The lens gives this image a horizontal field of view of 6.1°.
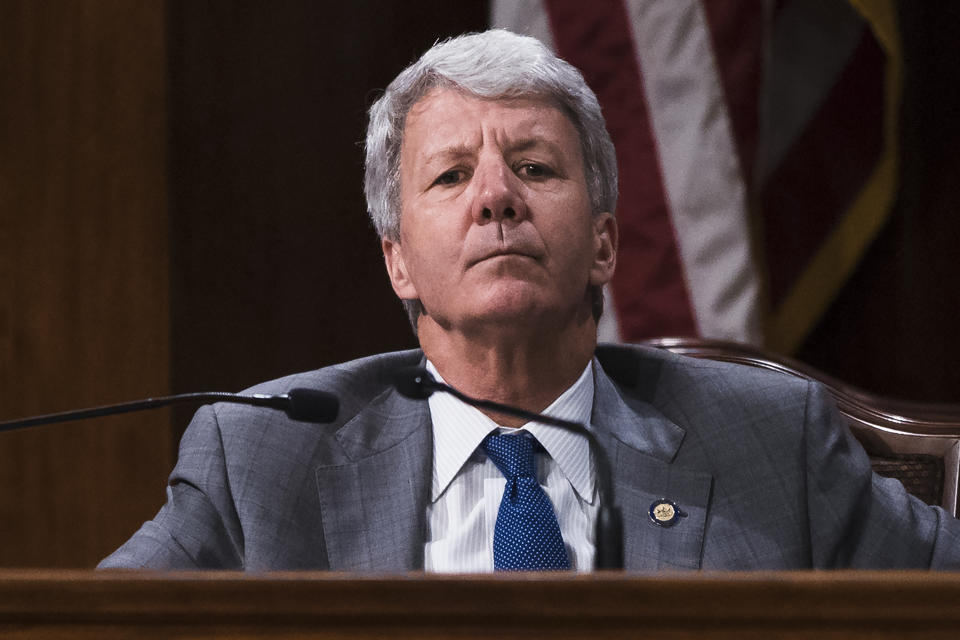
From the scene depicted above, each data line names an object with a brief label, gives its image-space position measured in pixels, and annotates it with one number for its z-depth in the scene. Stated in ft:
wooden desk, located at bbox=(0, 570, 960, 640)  20.10
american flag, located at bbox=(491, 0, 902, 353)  22.84
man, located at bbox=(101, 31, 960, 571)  21.28
